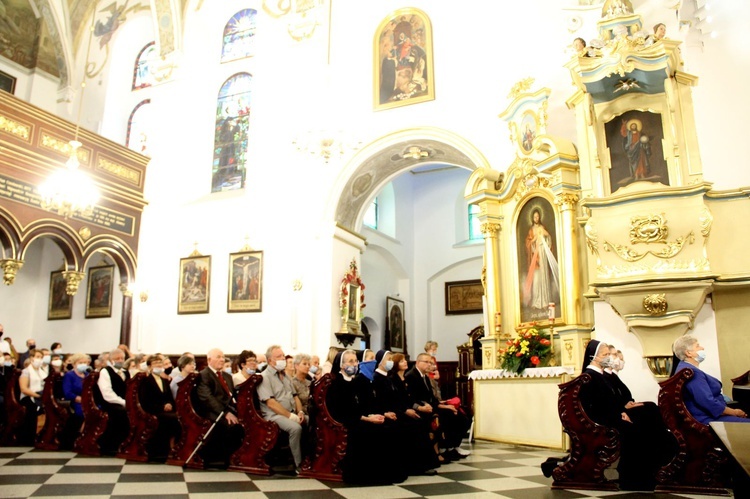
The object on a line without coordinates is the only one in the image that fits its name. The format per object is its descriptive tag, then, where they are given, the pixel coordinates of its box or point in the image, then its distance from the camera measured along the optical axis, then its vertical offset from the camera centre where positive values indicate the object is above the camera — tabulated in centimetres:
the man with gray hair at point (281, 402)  598 -41
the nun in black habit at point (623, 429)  505 -57
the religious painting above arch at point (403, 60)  1229 +612
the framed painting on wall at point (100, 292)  1479 +170
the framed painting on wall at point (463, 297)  1741 +181
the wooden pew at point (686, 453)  462 -70
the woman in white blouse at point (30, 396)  809 -44
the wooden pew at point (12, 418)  805 -72
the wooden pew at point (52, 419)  757 -69
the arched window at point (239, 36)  1480 +788
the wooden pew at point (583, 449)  491 -71
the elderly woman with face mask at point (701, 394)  470 -27
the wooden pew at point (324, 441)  559 -73
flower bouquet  898 +14
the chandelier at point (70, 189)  1056 +303
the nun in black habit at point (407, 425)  589 -61
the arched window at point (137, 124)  1588 +618
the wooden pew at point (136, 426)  671 -69
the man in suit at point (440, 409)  688 -54
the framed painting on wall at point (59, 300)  1488 +150
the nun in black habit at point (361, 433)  543 -64
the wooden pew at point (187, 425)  630 -64
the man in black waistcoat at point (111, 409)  718 -55
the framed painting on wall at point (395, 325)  1686 +101
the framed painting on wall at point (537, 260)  934 +155
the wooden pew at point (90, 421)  715 -69
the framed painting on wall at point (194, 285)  1344 +168
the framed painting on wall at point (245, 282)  1288 +168
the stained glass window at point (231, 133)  1403 +528
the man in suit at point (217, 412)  630 -52
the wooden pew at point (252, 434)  593 -70
